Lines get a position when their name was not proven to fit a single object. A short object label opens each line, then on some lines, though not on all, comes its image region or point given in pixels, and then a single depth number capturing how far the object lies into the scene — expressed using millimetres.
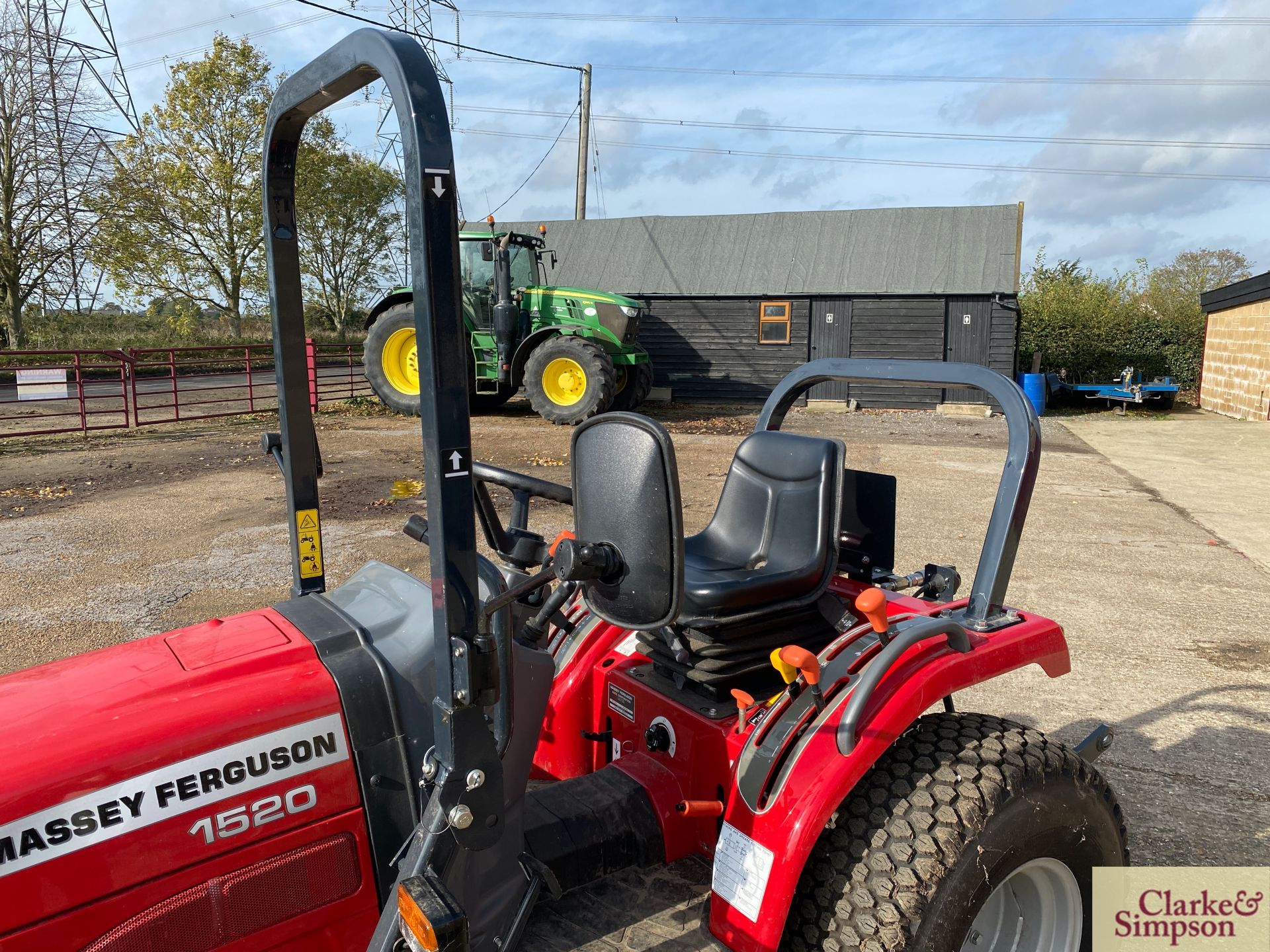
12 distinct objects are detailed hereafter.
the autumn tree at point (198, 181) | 25219
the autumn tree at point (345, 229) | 29297
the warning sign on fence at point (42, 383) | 10719
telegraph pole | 18891
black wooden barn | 16828
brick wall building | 15023
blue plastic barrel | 16141
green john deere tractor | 12734
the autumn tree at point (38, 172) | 21359
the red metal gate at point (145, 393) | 11469
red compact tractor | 1237
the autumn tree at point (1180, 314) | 20516
